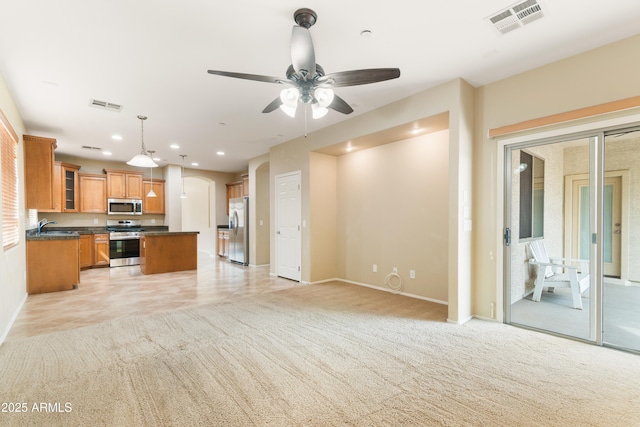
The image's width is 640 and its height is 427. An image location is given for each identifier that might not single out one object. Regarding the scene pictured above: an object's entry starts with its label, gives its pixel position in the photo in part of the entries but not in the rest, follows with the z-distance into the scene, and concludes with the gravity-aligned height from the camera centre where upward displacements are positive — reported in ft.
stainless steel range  23.94 -2.97
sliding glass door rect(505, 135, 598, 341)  9.80 -1.00
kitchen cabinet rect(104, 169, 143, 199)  25.40 +2.22
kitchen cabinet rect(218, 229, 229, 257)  28.75 -3.29
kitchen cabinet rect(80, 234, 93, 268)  22.76 -3.09
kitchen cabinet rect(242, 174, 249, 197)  27.25 +2.31
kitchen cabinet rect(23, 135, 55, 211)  15.51 +2.01
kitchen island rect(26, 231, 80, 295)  15.81 -2.83
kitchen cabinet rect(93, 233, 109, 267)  23.47 -3.11
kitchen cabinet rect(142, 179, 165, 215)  27.17 +1.06
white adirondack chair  9.98 -2.31
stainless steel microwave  25.34 +0.25
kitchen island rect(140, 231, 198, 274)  21.02 -3.05
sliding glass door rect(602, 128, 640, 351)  9.12 -0.93
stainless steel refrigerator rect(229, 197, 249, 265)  25.32 -1.84
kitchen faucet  20.13 -0.86
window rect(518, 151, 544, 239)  11.14 +0.45
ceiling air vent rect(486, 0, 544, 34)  7.31 +4.91
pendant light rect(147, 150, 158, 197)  22.28 +1.52
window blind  10.91 +1.13
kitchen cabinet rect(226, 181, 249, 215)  29.17 +1.97
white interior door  18.93 -1.11
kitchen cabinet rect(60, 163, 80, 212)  22.42 +1.81
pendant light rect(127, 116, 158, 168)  14.12 +2.30
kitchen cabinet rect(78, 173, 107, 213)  24.25 +1.45
